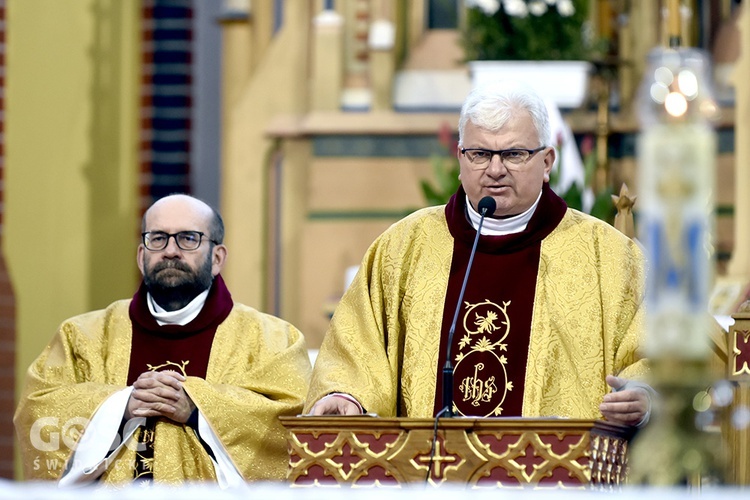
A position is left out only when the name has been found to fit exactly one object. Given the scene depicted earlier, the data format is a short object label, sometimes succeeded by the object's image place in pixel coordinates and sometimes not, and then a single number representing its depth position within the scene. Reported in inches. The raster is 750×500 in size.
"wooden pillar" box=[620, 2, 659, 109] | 724.7
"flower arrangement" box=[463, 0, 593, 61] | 695.7
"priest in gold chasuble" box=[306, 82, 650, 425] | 382.3
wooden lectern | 312.2
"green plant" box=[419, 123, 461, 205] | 650.2
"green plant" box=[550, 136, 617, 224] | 624.4
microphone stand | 328.5
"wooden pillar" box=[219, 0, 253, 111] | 773.9
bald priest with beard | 410.9
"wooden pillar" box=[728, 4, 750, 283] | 653.3
